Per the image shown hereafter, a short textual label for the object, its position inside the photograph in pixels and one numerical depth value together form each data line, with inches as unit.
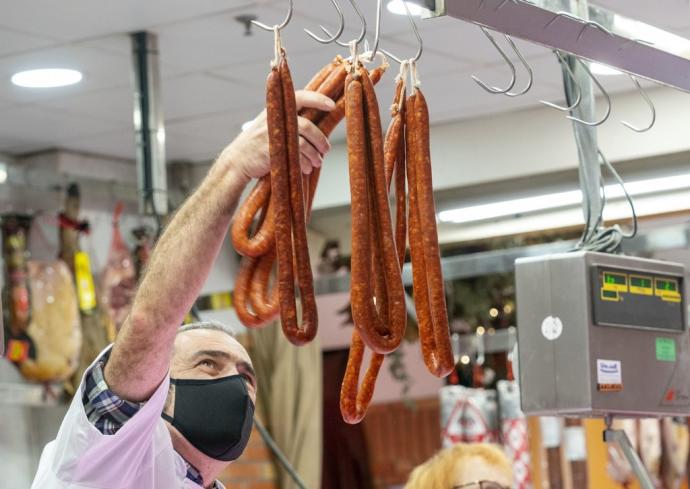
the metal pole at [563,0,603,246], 128.2
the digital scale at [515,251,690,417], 125.2
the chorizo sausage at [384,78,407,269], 77.9
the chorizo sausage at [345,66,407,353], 69.7
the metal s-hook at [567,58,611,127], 102.0
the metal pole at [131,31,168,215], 183.3
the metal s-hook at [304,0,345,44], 72.5
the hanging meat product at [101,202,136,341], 223.8
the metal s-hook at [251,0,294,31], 68.8
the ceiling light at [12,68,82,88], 204.1
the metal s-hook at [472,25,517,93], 85.3
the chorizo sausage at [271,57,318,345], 70.3
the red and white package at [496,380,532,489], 221.3
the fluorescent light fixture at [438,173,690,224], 241.8
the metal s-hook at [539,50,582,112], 111.1
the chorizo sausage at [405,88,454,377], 73.9
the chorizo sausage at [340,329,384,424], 78.0
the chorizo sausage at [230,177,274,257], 75.4
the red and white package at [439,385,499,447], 227.8
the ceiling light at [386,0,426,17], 170.9
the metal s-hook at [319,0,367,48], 72.0
